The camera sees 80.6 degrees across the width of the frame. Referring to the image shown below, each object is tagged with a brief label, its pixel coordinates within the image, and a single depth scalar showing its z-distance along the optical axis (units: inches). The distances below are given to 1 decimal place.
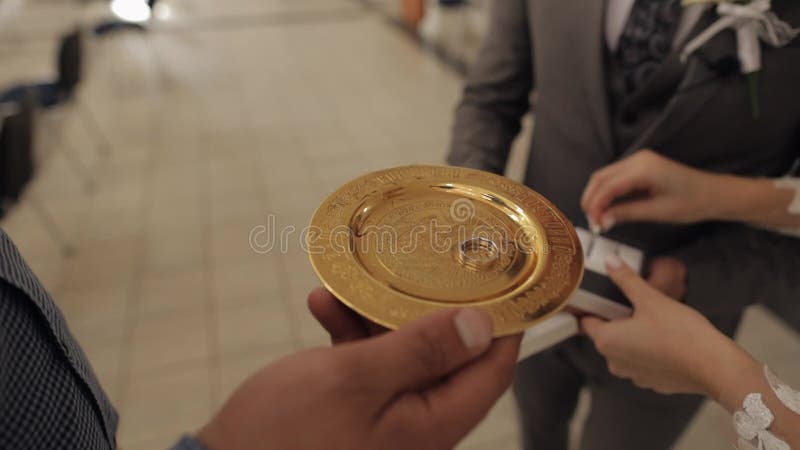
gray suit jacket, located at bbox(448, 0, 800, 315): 25.9
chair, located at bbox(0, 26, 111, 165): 101.9
